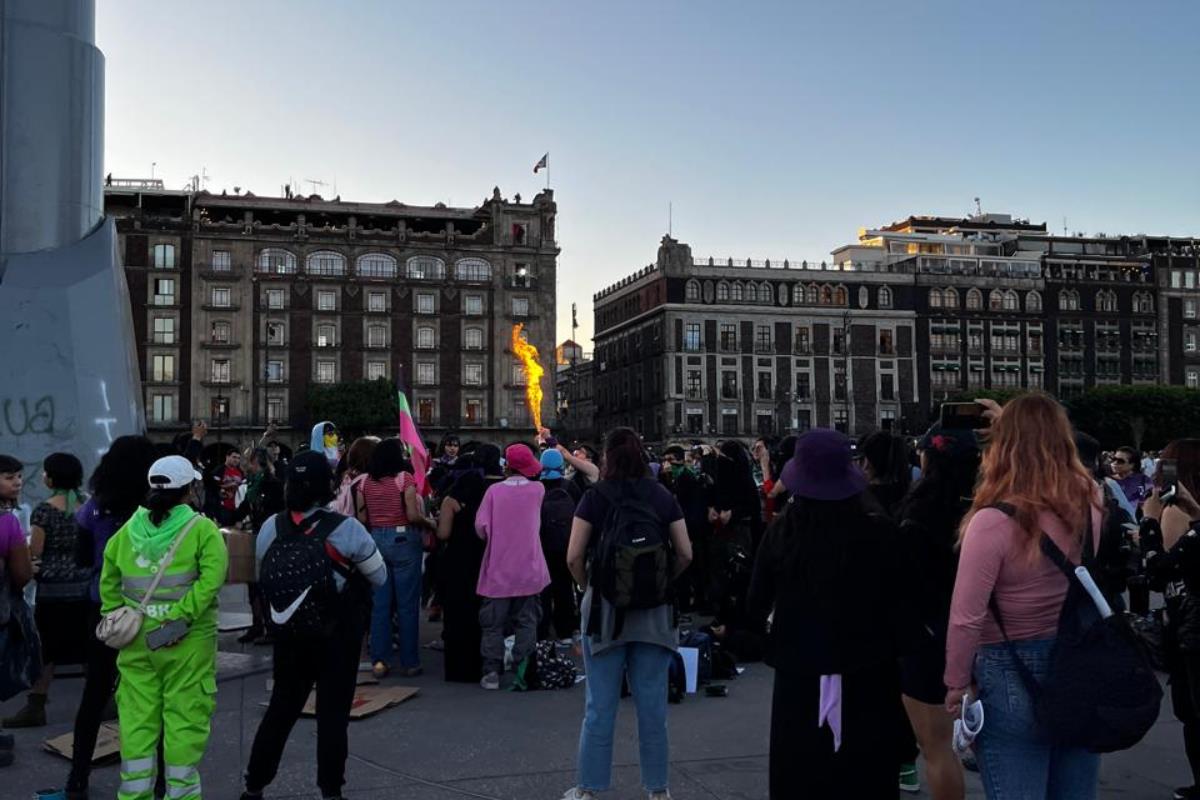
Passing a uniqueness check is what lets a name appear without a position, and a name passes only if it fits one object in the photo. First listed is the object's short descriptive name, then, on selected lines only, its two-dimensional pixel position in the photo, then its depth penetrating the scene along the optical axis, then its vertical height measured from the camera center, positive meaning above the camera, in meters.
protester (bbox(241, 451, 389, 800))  5.29 -0.95
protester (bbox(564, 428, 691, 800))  5.31 -0.94
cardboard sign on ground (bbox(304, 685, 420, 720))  7.33 -1.75
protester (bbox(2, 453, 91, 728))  6.79 -0.84
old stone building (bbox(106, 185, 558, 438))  68.38 +8.56
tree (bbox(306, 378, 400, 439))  66.94 +2.10
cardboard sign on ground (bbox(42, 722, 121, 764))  6.17 -1.67
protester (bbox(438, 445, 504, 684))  8.69 -1.05
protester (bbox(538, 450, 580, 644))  9.60 -0.95
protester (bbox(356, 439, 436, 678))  8.70 -0.77
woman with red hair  3.49 -0.52
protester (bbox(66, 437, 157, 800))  5.45 -0.46
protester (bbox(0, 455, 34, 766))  5.66 -0.60
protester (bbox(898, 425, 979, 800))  4.52 -0.55
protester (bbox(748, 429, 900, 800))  3.99 -0.72
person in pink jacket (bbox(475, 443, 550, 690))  8.38 -0.88
